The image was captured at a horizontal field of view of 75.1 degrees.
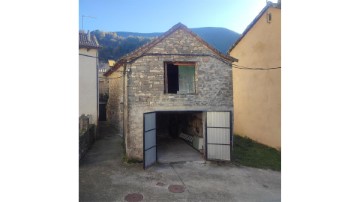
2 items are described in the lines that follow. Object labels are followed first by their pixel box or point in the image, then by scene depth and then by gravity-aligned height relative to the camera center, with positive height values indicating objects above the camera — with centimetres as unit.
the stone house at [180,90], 994 +41
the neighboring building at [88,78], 1402 +127
